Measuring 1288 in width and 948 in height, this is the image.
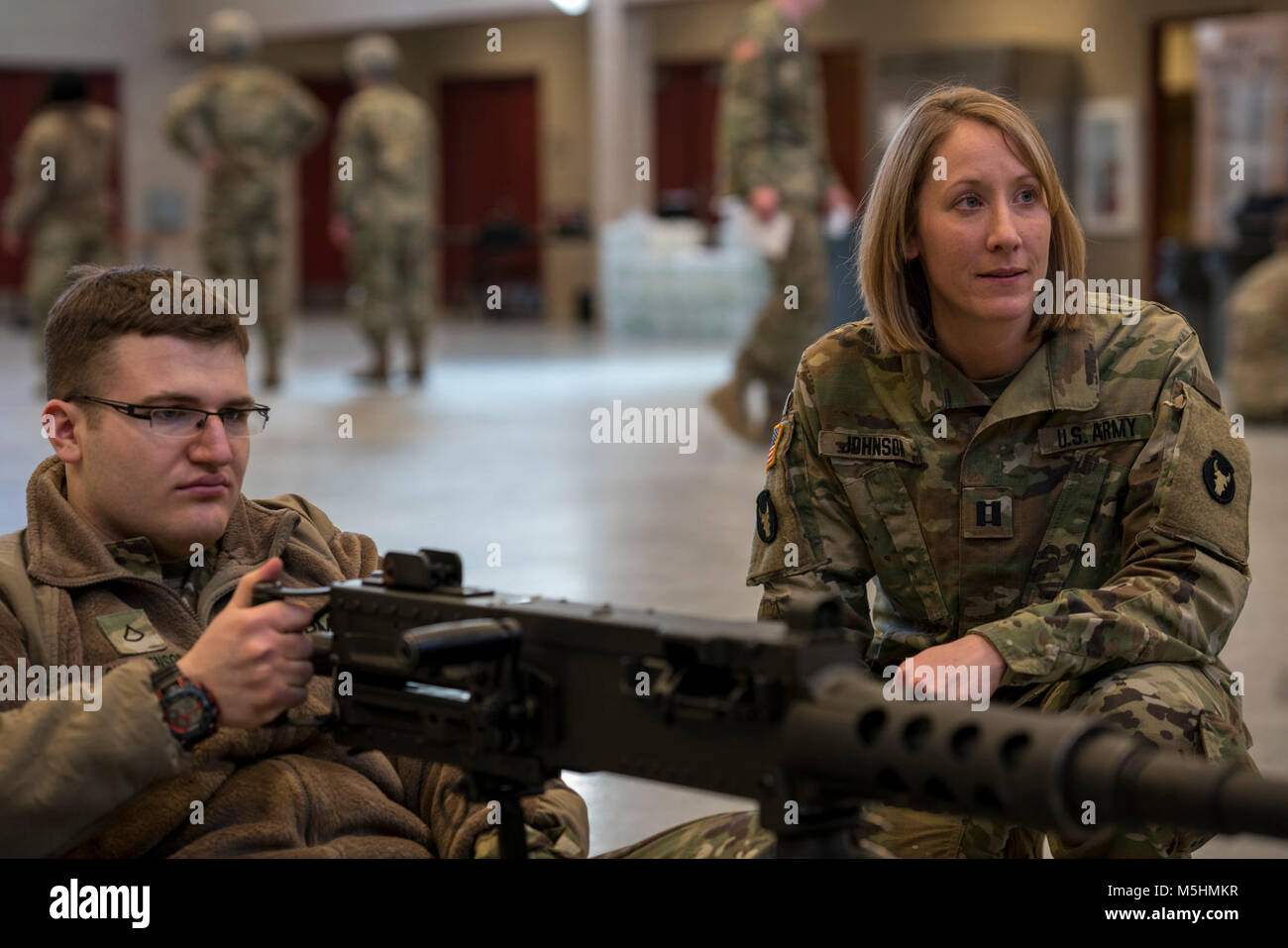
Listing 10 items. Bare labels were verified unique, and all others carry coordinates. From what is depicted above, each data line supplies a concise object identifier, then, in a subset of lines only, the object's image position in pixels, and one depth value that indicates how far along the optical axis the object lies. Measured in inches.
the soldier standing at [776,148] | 300.8
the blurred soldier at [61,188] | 407.5
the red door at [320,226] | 858.1
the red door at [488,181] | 786.8
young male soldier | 67.1
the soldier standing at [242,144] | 400.8
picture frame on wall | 560.7
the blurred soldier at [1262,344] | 336.5
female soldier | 80.7
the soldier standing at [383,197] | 415.2
